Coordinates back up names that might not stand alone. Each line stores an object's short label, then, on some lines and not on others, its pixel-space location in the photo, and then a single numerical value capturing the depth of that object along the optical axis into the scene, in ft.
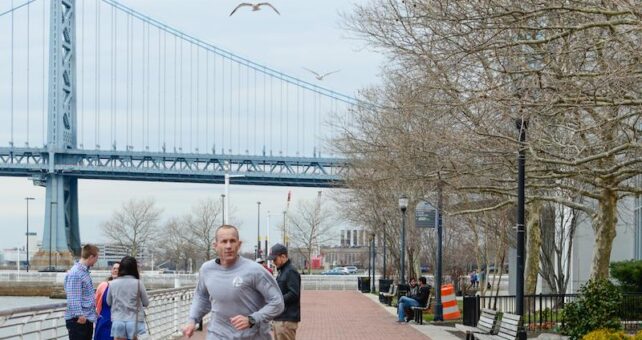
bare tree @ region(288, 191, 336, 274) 337.11
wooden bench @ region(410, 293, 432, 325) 98.94
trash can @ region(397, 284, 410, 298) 128.88
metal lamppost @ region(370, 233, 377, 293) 206.53
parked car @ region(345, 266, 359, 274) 386.52
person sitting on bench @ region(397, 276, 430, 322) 99.71
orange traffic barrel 104.32
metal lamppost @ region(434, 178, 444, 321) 101.24
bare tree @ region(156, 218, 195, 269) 378.24
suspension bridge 316.19
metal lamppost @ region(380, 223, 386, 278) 180.86
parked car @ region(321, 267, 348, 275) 354.54
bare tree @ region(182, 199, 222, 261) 343.67
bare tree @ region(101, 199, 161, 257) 368.48
